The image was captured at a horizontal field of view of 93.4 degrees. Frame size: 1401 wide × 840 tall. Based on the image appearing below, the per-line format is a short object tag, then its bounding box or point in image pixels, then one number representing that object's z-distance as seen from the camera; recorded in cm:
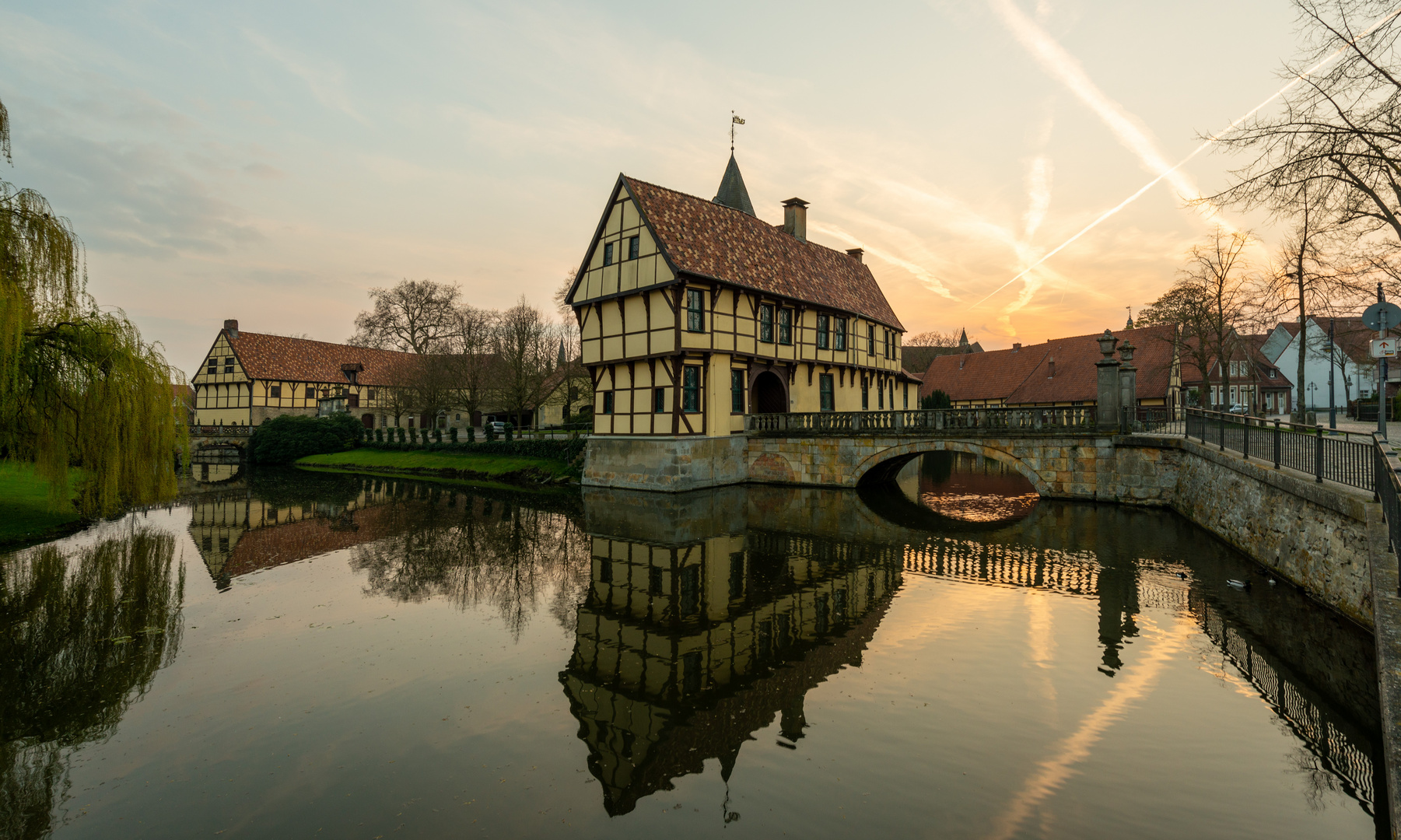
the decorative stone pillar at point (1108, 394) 1825
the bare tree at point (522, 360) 3597
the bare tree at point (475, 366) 3962
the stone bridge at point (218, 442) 4566
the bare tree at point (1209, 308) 2816
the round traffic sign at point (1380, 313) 1152
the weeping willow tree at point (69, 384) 1173
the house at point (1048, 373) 3731
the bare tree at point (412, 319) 5022
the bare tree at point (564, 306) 4002
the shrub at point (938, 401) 4453
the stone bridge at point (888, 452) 1836
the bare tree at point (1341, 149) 1098
